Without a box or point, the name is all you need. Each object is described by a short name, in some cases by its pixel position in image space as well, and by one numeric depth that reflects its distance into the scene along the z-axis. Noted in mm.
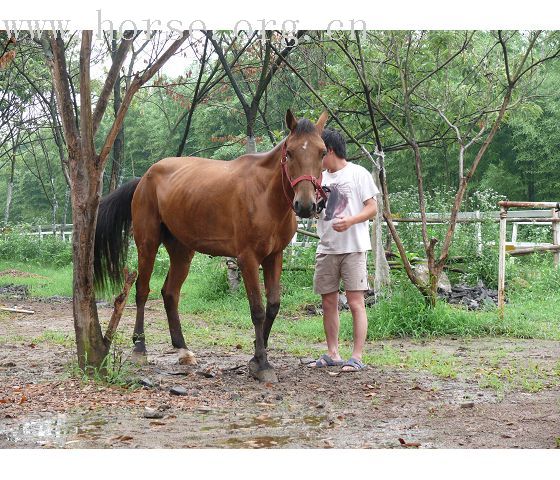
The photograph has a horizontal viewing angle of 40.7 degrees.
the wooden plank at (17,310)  9398
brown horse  4859
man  5391
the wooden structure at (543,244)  9580
